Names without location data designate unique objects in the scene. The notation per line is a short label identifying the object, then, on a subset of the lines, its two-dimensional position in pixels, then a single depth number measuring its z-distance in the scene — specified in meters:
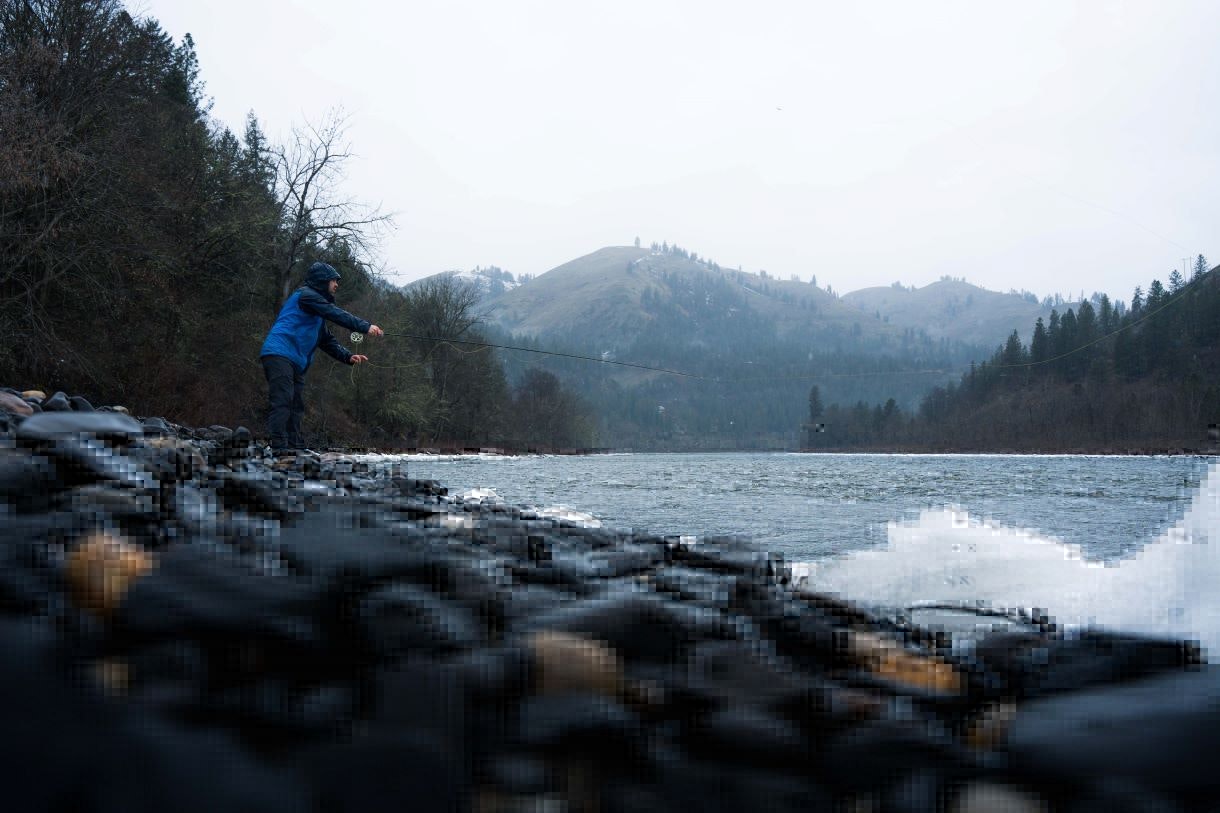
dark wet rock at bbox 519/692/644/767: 1.32
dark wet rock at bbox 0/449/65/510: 1.95
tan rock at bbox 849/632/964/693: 1.74
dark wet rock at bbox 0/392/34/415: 4.91
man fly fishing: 9.10
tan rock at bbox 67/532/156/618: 1.48
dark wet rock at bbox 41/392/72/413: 4.65
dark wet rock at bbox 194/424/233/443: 8.65
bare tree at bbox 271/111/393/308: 26.86
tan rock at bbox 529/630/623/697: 1.44
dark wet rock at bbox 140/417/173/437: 4.48
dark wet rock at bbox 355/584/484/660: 1.45
